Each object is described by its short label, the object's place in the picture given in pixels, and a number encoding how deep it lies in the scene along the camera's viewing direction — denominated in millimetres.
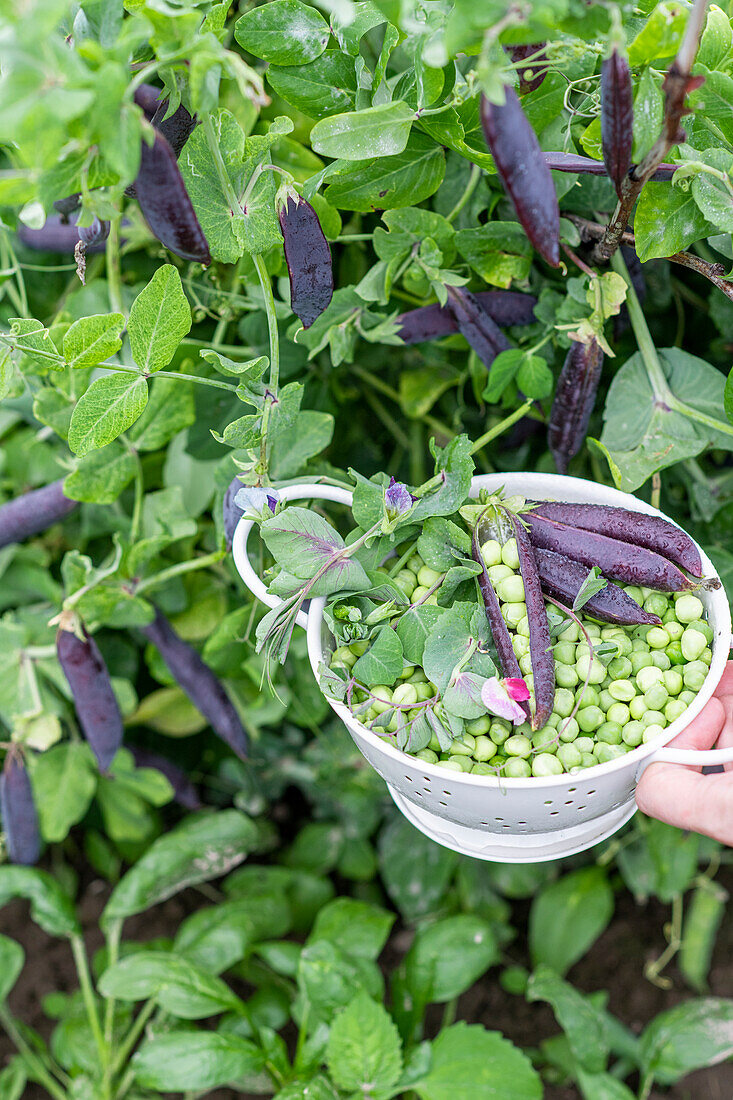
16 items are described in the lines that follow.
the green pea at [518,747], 493
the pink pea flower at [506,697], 479
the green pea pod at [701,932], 1026
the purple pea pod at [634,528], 529
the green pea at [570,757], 492
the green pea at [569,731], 497
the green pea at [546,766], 485
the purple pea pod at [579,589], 522
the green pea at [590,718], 502
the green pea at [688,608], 522
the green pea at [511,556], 532
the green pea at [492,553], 533
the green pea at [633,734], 490
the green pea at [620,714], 500
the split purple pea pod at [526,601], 499
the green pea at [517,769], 488
